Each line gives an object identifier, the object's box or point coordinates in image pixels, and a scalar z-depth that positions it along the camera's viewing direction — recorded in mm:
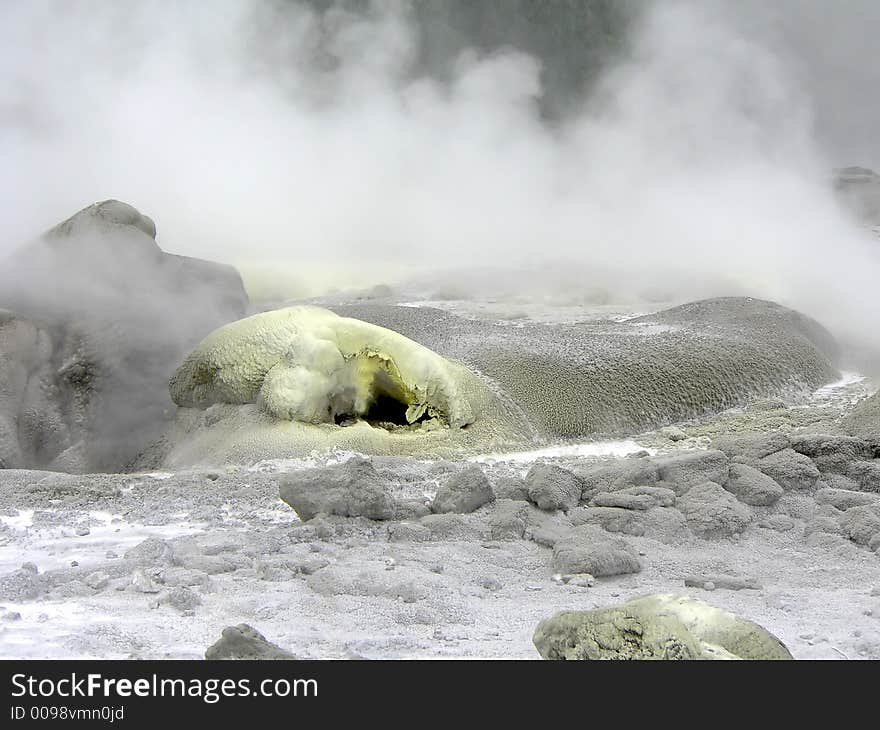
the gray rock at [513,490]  14577
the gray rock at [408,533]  13940
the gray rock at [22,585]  12707
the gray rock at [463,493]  14357
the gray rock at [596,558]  13336
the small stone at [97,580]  12938
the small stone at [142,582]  12850
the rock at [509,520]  14013
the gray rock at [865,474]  14851
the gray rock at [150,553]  13313
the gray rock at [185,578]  12913
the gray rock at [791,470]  14719
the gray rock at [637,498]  14368
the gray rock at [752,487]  14467
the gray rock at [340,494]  14154
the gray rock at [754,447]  15142
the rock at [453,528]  13994
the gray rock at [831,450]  15060
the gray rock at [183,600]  12633
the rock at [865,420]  15916
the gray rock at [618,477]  14802
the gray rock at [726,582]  13141
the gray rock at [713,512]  14077
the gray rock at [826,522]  14058
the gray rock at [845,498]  14417
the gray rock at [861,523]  13871
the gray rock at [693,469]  14719
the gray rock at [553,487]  14434
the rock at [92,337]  17497
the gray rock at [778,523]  14170
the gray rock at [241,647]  11868
